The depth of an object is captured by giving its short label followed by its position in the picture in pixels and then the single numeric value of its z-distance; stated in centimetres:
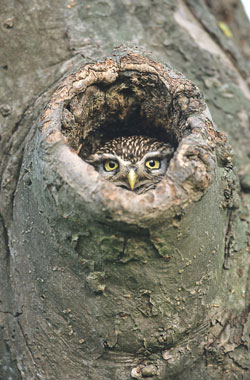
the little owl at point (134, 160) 705
